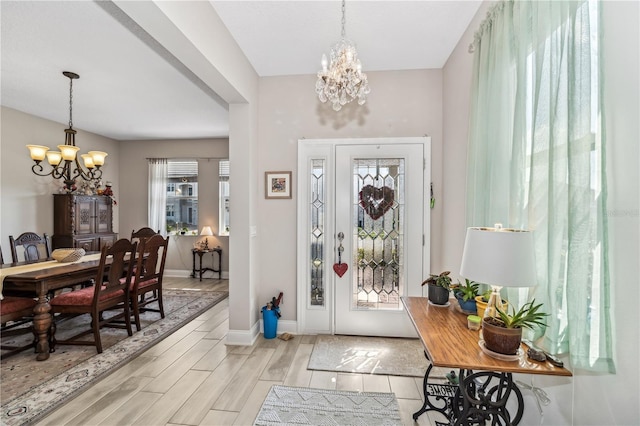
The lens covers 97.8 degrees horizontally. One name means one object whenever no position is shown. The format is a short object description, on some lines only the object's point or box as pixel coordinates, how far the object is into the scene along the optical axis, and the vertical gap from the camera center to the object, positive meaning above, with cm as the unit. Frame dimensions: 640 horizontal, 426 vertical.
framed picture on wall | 316 +28
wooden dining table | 251 -70
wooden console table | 117 -66
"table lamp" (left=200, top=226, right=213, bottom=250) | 578 -48
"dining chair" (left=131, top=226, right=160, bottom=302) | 452 -39
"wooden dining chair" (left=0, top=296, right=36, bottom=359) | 247 -95
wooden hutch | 472 -22
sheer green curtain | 100 +22
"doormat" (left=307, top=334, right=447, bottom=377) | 246 -140
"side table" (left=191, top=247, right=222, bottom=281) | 566 -110
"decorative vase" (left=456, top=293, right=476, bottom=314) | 175 -60
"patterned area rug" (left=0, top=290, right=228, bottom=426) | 199 -140
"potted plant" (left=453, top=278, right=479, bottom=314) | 175 -55
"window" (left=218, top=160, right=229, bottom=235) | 588 +24
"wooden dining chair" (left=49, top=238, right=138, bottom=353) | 272 -91
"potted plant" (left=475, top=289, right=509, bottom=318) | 161 -53
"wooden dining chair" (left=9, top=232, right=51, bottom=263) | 348 -46
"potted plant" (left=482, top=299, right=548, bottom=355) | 120 -52
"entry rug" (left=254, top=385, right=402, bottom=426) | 186 -140
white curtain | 600 +37
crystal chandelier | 189 +92
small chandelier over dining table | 324 +67
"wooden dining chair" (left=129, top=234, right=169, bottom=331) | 325 -83
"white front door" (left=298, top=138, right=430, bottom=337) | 304 -24
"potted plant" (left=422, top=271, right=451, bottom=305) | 193 -56
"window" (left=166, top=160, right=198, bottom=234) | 600 +27
